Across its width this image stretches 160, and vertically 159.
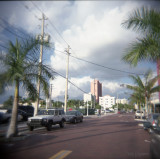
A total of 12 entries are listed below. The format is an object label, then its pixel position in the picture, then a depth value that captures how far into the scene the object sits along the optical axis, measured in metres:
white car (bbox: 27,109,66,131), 13.18
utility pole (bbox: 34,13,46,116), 10.19
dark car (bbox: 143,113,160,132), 10.79
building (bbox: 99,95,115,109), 162.50
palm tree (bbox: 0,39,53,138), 8.98
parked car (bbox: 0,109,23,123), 12.78
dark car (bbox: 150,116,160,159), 4.13
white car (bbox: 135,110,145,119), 34.04
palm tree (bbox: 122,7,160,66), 7.40
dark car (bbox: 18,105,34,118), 23.57
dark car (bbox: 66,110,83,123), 20.48
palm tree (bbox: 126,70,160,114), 18.10
